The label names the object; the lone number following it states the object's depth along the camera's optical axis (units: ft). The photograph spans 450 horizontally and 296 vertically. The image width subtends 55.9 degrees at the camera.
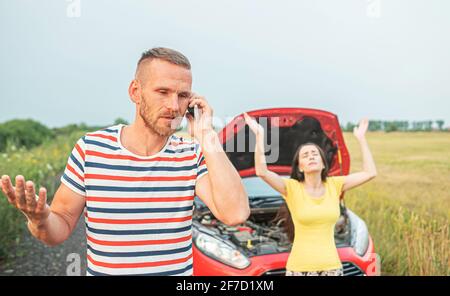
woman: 6.06
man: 3.54
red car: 6.96
